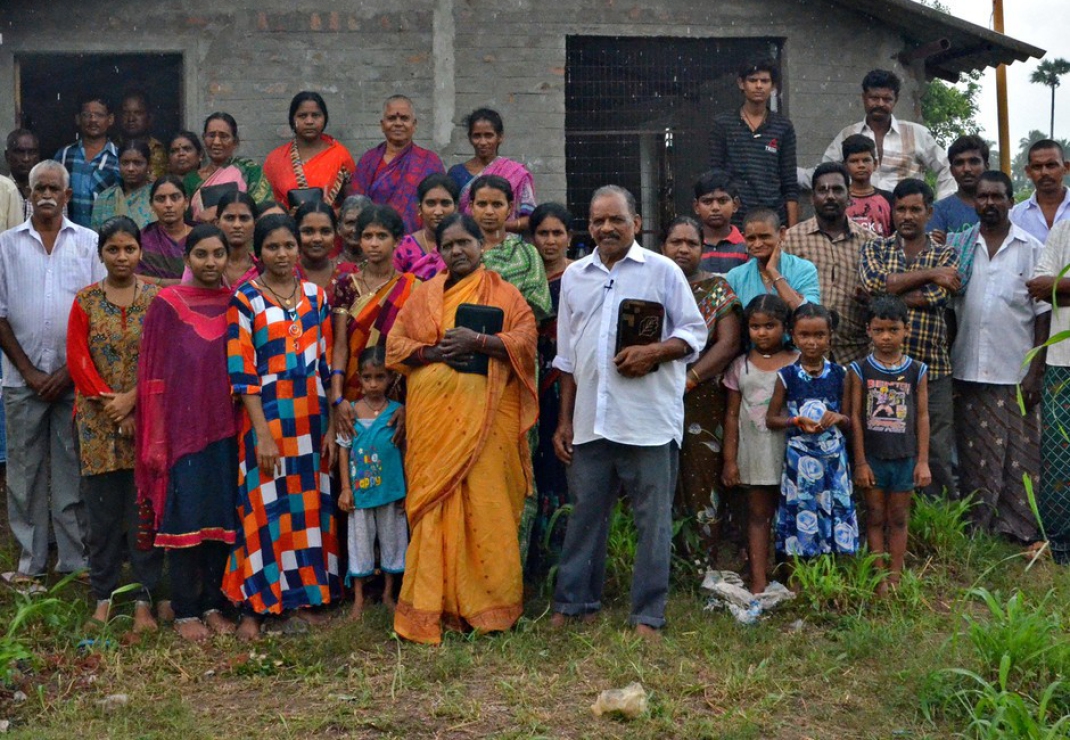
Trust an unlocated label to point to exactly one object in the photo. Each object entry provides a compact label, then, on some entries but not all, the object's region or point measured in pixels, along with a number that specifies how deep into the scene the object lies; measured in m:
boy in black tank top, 5.60
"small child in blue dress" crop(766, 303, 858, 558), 5.51
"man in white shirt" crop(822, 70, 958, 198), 7.95
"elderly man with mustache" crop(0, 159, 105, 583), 6.16
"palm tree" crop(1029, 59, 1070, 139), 26.73
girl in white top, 5.61
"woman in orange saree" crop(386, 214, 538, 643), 5.20
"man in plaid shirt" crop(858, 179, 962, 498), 6.15
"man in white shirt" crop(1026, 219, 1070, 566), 6.12
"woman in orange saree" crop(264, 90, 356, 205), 7.62
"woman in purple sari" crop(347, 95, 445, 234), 7.48
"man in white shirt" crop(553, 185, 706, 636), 5.04
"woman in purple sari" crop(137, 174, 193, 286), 6.45
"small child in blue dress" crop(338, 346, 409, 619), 5.48
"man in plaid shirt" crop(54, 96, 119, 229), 7.63
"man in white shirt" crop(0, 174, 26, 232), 6.98
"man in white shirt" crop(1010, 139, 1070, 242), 6.59
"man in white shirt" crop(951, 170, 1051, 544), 6.29
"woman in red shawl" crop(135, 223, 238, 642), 5.36
